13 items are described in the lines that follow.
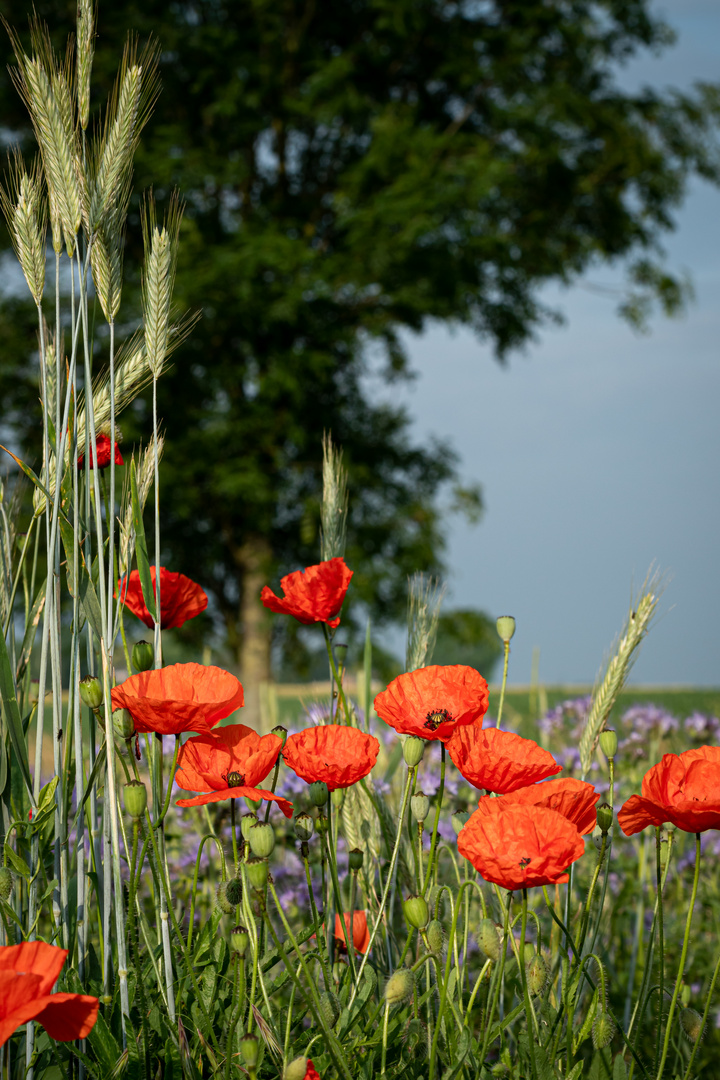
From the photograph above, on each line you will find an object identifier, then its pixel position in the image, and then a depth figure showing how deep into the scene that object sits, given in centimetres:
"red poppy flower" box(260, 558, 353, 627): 237
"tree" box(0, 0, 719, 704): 1142
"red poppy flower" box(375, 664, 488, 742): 227
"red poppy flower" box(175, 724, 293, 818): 222
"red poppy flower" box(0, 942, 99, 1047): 206
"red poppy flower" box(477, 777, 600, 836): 221
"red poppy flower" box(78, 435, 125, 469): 235
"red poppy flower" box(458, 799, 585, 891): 215
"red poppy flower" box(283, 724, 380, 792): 224
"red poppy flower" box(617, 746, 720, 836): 223
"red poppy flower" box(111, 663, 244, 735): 222
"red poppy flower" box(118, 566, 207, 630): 237
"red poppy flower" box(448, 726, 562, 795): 223
